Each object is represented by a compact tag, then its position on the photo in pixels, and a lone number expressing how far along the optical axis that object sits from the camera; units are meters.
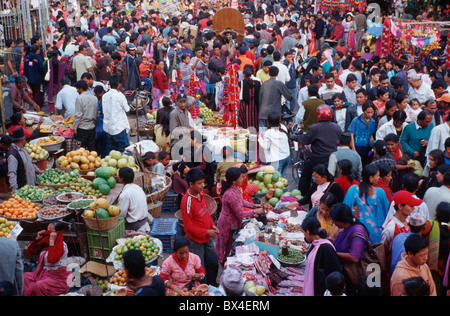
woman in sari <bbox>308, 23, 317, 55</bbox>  16.69
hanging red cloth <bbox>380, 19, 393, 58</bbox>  13.22
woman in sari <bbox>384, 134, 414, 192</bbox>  6.65
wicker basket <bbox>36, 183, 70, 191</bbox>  7.31
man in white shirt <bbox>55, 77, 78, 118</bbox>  10.08
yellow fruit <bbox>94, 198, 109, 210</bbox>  6.06
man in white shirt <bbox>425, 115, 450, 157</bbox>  6.66
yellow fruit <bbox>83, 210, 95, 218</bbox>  6.06
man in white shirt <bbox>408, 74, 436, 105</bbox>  9.03
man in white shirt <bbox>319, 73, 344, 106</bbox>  8.93
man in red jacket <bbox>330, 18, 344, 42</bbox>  17.12
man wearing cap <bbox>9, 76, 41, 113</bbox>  10.26
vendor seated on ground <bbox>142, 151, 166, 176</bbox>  7.74
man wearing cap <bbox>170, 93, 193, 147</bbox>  8.40
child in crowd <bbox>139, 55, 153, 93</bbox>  12.32
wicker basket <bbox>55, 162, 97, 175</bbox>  7.95
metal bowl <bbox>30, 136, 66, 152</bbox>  8.98
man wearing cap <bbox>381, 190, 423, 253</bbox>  4.73
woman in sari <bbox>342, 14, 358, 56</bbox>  16.91
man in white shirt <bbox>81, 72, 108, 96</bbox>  9.70
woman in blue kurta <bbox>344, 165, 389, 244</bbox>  5.32
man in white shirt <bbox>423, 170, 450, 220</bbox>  5.22
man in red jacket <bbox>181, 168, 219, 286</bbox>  5.28
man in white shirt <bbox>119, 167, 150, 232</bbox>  6.39
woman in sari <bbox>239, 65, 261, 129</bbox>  9.87
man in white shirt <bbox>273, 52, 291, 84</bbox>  10.77
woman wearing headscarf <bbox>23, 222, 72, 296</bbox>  5.40
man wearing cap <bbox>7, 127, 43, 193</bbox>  7.04
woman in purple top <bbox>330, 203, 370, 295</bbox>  4.48
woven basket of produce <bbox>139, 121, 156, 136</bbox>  10.13
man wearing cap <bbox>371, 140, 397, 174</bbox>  6.47
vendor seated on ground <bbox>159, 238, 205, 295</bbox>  4.75
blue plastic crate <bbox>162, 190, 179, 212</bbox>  7.98
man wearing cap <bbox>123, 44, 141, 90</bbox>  11.88
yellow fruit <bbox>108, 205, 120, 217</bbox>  6.09
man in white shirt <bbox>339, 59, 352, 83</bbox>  10.10
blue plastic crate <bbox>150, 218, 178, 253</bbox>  6.41
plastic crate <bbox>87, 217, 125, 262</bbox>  6.05
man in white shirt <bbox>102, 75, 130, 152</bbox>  8.97
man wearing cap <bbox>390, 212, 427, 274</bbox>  4.44
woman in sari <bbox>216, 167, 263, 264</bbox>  5.78
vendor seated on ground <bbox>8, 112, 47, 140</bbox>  8.20
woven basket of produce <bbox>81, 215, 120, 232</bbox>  6.01
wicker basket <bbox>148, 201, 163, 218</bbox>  7.34
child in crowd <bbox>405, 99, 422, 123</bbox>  7.93
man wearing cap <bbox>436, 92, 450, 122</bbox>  7.57
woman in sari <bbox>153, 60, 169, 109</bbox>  11.56
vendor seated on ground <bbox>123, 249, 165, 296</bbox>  3.92
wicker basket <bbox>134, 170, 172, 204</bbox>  7.41
